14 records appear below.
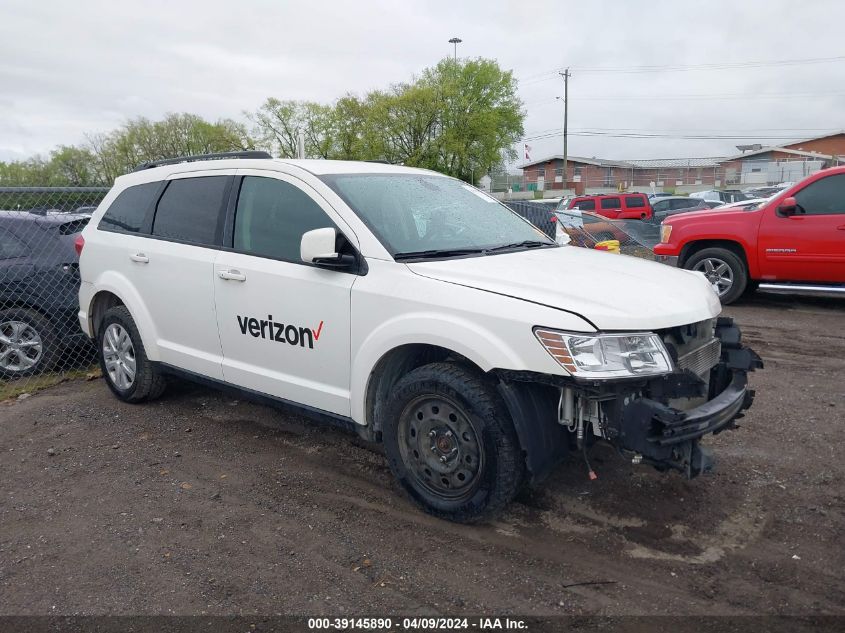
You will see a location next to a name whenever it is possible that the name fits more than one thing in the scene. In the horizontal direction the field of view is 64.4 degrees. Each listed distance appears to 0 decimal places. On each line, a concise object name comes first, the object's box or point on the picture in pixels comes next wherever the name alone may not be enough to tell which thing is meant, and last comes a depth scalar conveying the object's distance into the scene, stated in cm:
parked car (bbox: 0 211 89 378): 620
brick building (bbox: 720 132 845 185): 4834
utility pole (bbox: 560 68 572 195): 5530
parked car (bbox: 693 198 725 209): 2527
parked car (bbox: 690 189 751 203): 3158
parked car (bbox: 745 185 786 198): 3043
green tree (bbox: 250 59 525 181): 4944
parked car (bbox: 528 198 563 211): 3238
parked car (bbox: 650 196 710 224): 2757
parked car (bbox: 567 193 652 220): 2923
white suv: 299
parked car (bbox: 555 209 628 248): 1248
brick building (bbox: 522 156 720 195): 6138
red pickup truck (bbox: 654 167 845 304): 821
